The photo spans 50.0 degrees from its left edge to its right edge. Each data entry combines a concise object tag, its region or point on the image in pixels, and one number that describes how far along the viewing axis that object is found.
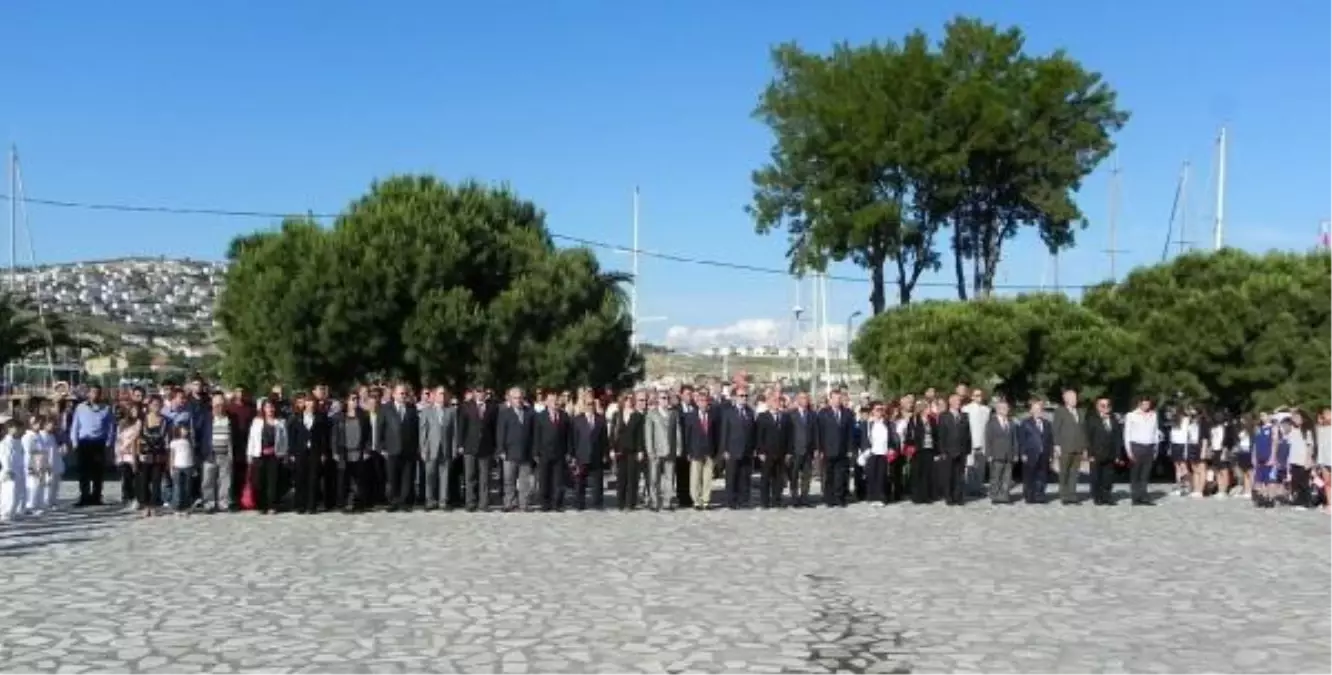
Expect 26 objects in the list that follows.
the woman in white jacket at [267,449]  20.36
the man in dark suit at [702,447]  22.45
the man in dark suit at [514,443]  21.50
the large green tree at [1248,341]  30.64
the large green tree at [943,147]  39.97
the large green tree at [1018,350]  30.02
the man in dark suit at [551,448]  21.61
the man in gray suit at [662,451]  22.22
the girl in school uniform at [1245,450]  25.62
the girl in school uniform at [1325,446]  22.95
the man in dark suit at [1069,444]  24.25
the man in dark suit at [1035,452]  24.39
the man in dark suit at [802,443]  23.23
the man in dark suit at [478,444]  21.41
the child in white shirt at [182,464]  20.06
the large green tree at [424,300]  28.67
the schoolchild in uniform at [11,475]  18.70
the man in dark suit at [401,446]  21.06
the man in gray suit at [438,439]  21.36
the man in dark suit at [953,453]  23.47
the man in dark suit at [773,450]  22.97
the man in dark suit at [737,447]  22.67
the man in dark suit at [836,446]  23.20
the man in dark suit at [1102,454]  24.08
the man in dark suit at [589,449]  21.97
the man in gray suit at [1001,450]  24.02
